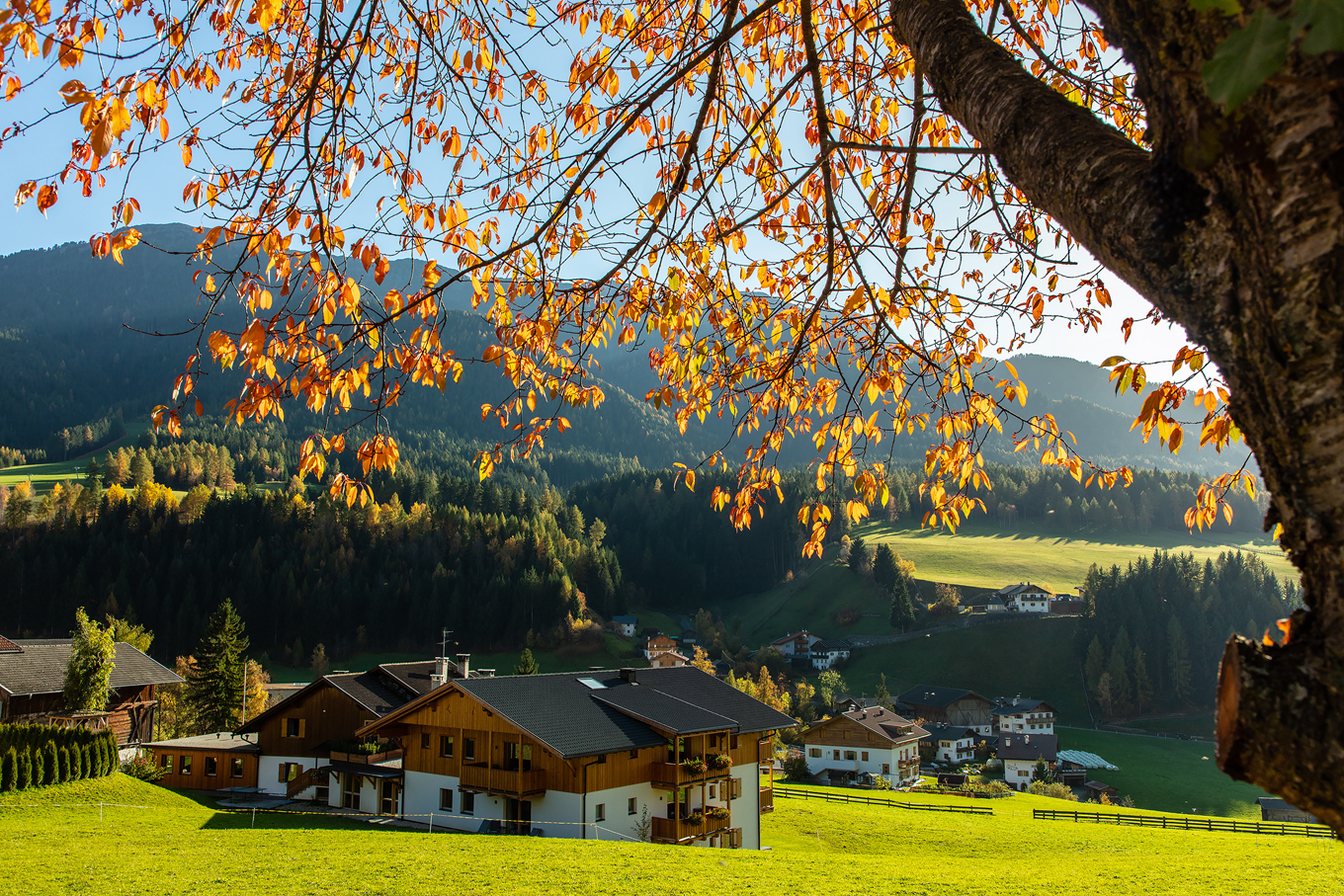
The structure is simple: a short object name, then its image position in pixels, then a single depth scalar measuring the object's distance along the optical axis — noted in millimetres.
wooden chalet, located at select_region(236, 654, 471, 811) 27500
